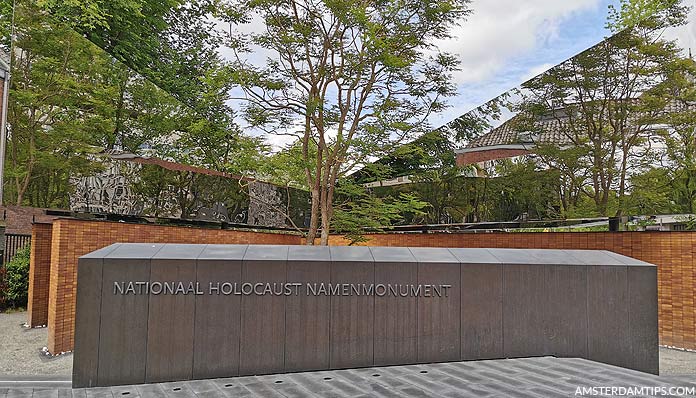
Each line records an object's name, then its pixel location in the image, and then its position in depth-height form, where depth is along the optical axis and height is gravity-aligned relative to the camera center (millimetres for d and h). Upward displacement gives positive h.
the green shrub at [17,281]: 13227 -1729
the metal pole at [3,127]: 8070 +1407
